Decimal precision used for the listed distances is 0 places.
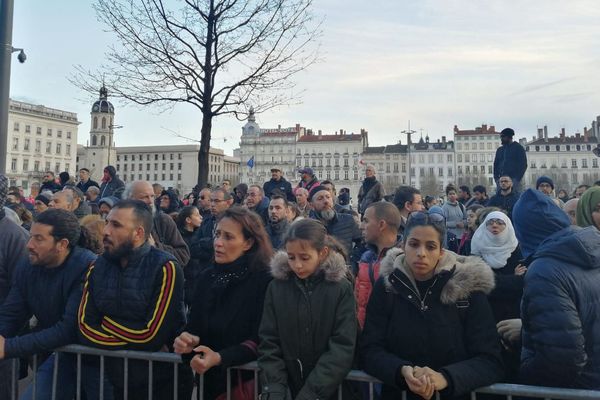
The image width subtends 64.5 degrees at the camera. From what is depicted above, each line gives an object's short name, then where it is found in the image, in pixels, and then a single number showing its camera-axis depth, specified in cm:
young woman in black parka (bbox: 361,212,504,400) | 261
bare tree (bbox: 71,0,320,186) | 1121
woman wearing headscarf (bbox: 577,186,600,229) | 336
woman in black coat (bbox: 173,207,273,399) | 303
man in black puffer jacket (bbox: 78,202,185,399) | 330
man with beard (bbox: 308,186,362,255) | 646
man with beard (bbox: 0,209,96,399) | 352
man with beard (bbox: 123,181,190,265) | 571
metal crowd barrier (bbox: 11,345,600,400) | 249
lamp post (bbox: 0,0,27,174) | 601
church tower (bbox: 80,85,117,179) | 10712
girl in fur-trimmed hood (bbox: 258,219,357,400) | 281
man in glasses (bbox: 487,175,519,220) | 863
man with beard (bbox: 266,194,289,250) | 642
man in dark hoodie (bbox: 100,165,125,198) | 992
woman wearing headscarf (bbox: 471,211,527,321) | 474
